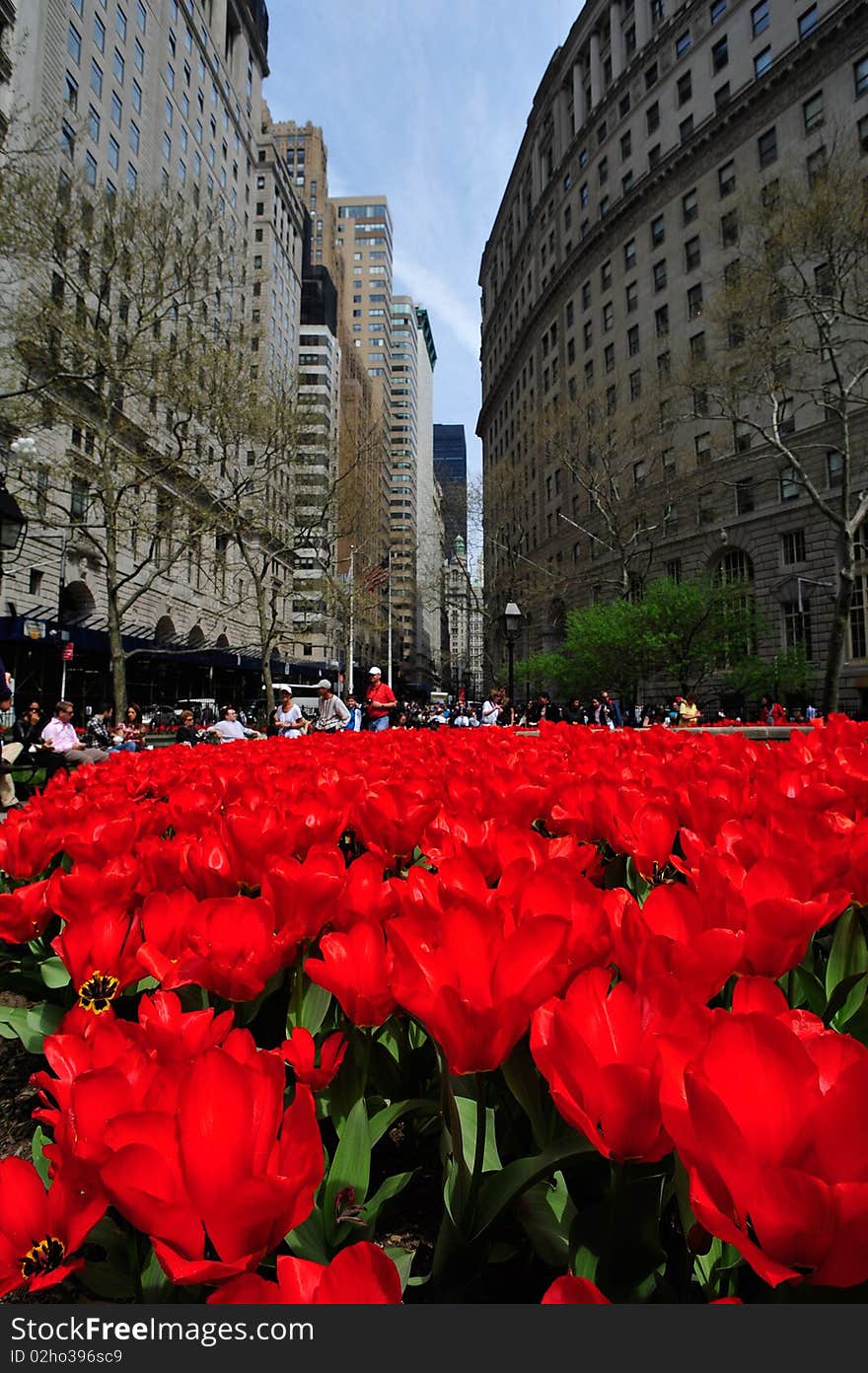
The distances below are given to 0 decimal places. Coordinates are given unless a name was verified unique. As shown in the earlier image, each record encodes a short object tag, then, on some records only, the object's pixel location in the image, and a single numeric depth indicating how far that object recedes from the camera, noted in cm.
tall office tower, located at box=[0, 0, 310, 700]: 2620
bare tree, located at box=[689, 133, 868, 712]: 1762
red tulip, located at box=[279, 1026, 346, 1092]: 75
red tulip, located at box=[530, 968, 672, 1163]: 55
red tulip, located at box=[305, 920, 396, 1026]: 80
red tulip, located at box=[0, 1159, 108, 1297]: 56
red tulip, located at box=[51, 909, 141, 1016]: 99
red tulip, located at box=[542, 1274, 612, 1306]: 48
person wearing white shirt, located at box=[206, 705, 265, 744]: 1357
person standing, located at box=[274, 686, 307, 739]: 1373
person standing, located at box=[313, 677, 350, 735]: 1241
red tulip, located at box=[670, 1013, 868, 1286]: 44
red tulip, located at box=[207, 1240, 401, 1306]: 47
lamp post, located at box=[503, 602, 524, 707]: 1969
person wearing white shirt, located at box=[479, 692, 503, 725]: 2911
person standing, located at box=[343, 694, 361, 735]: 1425
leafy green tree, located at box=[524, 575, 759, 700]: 2900
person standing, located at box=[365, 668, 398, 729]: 1216
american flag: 3758
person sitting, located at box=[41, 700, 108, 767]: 967
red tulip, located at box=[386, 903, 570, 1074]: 65
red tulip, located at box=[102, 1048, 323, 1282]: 48
